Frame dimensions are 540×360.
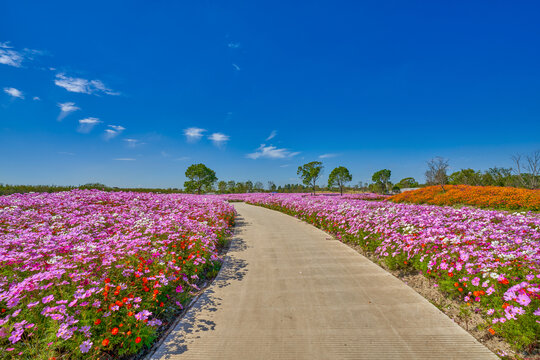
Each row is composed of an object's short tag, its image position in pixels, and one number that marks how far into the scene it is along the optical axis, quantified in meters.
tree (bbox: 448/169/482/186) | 32.09
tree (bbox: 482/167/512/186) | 30.35
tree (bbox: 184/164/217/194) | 36.28
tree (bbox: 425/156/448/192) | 22.19
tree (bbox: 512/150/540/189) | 18.32
